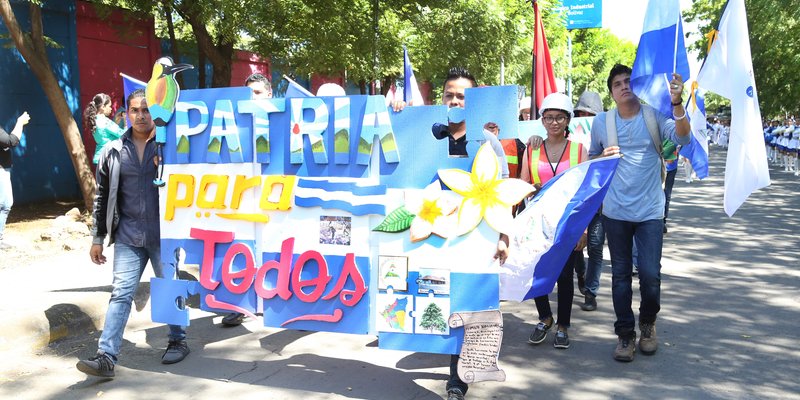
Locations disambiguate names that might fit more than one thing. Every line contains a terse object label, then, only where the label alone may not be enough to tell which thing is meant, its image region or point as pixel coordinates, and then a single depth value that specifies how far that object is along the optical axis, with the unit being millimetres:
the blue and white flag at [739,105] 4582
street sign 29188
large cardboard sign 3947
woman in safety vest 5043
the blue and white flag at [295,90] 5239
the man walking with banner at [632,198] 4773
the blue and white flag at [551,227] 3969
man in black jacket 4656
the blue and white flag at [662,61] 4707
